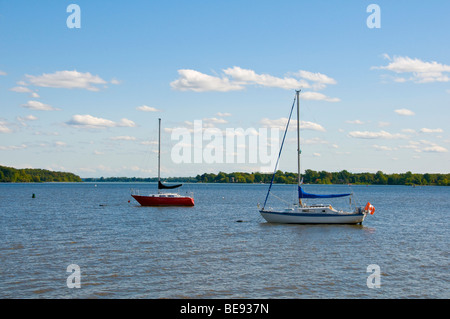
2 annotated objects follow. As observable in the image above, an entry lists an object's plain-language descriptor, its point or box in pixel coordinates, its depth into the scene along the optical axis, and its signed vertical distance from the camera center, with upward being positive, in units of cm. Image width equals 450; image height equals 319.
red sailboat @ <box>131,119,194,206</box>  7588 -431
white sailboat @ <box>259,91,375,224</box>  4931 -443
